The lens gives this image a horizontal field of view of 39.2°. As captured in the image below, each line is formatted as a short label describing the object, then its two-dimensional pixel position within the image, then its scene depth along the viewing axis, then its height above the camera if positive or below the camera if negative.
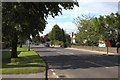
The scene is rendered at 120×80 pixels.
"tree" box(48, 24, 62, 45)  103.50 +4.51
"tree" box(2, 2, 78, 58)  13.78 +2.27
